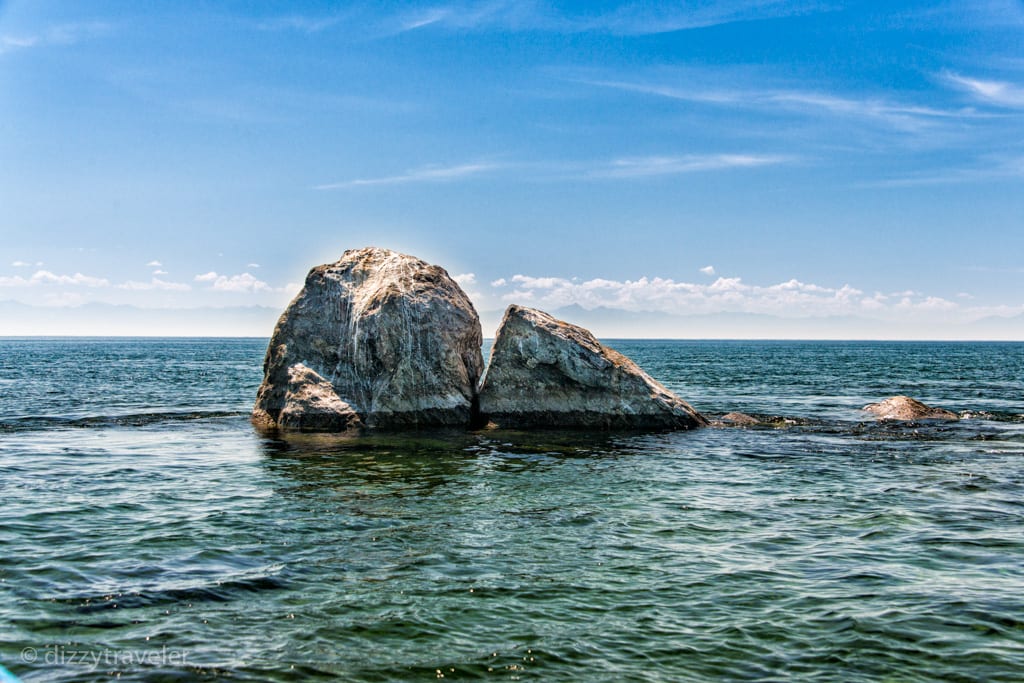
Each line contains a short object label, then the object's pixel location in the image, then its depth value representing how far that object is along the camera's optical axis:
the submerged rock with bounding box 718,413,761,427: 25.11
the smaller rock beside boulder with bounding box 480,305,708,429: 23.23
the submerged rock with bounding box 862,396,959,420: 26.73
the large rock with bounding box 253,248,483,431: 22.89
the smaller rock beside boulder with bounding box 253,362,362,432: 22.94
